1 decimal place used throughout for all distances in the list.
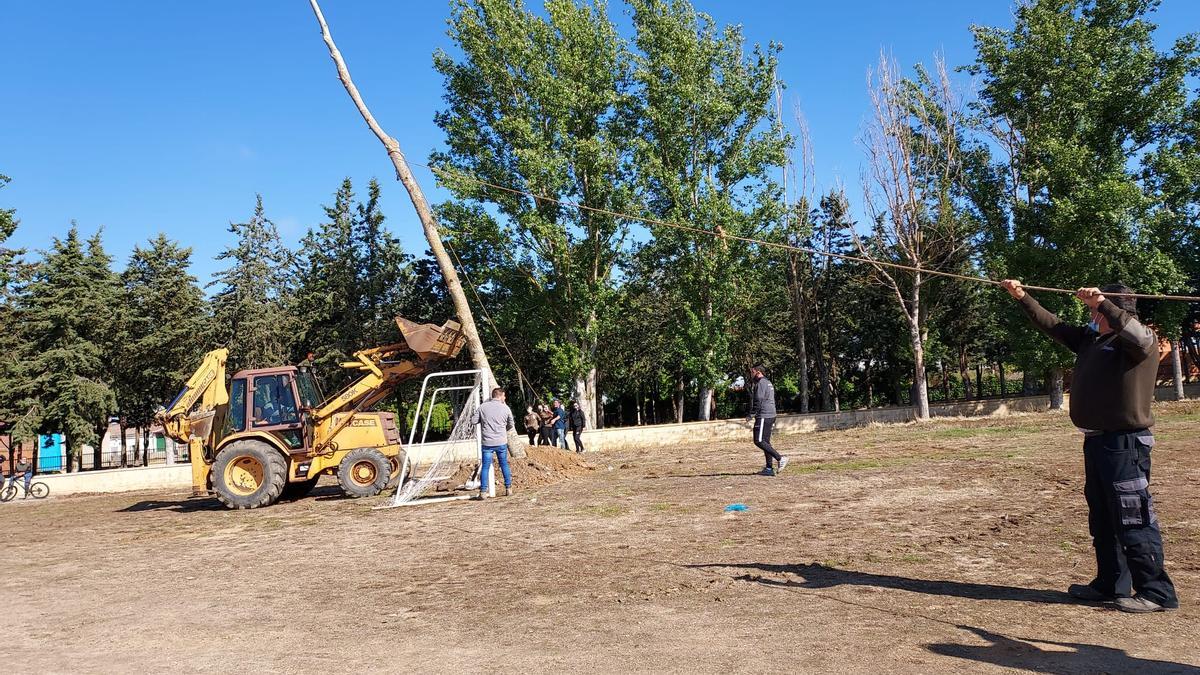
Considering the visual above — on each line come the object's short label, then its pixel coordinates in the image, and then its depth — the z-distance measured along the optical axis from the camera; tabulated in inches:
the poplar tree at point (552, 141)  1151.6
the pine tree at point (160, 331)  1149.7
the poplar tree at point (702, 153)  1205.1
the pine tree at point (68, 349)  1038.4
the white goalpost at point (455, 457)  524.4
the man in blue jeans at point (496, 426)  494.6
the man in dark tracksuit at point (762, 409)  531.2
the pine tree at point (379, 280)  1358.3
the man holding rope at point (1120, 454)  204.5
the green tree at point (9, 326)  1007.0
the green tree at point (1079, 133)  1110.4
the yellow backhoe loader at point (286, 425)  560.1
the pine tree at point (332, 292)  1318.9
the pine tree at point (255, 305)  1223.5
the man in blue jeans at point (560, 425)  959.6
